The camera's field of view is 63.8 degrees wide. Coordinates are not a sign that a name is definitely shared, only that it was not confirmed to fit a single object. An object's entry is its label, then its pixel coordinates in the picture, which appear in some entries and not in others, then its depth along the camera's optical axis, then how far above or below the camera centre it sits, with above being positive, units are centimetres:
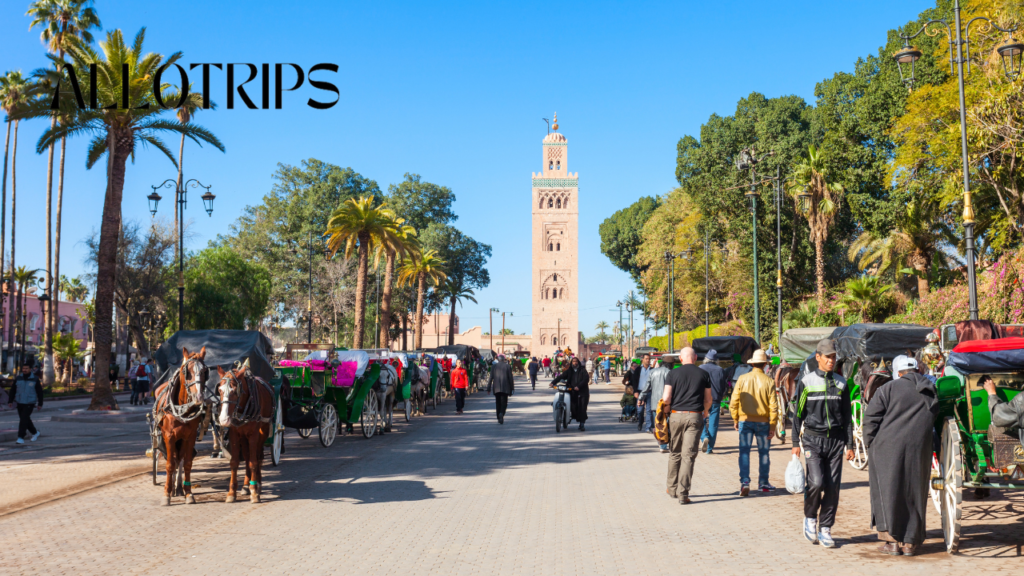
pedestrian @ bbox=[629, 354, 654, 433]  1814 -148
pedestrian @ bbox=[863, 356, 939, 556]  673 -104
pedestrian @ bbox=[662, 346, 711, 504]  942 -98
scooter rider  1827 -120
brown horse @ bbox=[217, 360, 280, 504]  914 -97
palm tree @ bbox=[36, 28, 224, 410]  2255 +612
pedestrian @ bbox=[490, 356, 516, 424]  2048 -126
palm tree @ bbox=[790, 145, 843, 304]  4100 +678
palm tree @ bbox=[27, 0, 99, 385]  3938 +1550
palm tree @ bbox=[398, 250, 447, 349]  5906 +475
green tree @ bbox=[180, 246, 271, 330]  4778 +289
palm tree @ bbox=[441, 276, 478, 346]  7200 +393
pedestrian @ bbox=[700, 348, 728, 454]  1381 -117
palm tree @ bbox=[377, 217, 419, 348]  4262 +483
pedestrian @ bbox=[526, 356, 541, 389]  4237 -179
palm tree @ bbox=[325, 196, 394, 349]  4028 +544
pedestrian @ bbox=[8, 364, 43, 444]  1595 -107
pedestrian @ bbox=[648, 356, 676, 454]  1543 -93
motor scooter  1831 -154
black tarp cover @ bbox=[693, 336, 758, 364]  2117 -34
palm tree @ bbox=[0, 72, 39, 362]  4269 +1264
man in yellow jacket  1000 -95
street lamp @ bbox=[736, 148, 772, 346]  2789 +586
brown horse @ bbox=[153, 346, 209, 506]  925 -84
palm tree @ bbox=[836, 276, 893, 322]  3466 +156
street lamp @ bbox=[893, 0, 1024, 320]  1586 +438
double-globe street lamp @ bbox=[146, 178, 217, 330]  3063 +563
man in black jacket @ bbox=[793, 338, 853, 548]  717 -94
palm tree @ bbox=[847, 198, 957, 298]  3491 +400
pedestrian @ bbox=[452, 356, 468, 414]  2452 -146
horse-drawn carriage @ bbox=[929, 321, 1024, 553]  684 -96
